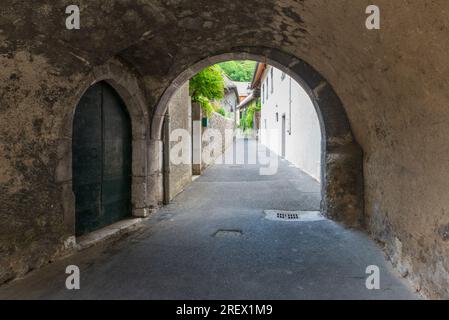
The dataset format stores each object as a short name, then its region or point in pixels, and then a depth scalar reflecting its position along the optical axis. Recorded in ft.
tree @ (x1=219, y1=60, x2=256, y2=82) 161.05
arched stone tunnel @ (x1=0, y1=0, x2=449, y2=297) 7.18
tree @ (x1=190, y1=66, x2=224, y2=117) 29.86
